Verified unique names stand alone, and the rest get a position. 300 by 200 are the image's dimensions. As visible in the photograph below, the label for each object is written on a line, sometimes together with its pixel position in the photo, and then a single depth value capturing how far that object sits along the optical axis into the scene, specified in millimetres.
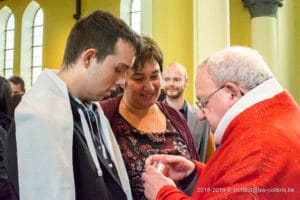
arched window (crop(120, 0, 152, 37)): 11404
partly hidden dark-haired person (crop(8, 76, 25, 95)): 5342
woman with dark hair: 1942
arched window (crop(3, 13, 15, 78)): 12805
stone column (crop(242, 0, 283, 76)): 7355
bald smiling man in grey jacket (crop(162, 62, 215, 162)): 2611
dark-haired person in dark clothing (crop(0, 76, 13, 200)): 2218
